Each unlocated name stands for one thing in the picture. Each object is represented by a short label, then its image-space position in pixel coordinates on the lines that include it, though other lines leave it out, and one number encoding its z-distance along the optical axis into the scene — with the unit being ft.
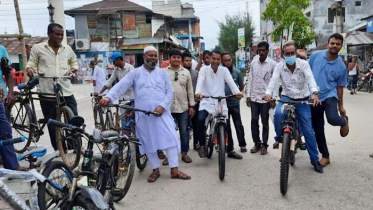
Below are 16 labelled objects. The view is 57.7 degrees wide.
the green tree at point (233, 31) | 158.02
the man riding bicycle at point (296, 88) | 14.97
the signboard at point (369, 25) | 56.85
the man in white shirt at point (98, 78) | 33.40
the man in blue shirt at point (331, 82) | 15.53
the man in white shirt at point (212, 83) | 17.63
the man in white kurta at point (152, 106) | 14.75
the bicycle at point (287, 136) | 12.80
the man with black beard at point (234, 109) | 18.57
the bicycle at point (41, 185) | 8.02
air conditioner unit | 99.30
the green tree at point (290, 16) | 59.88
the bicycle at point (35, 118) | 16.55
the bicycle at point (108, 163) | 9.02
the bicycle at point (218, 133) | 14.82
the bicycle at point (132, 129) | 15.81
